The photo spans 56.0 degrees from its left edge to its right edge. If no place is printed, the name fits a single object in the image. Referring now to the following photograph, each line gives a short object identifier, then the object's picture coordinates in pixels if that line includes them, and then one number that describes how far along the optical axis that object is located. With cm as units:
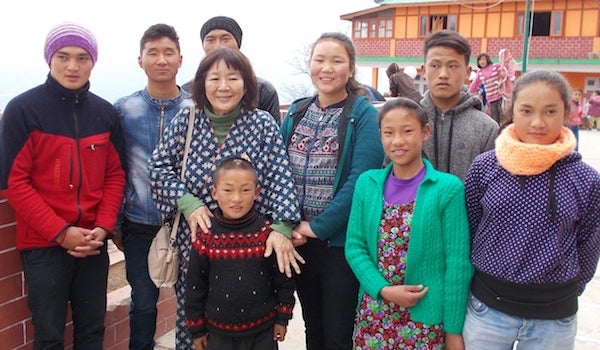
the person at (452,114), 255
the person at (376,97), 475
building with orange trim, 2494
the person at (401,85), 712
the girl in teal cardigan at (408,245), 226
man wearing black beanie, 353
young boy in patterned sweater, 241
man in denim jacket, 278
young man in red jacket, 238
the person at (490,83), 871
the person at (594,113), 2058
